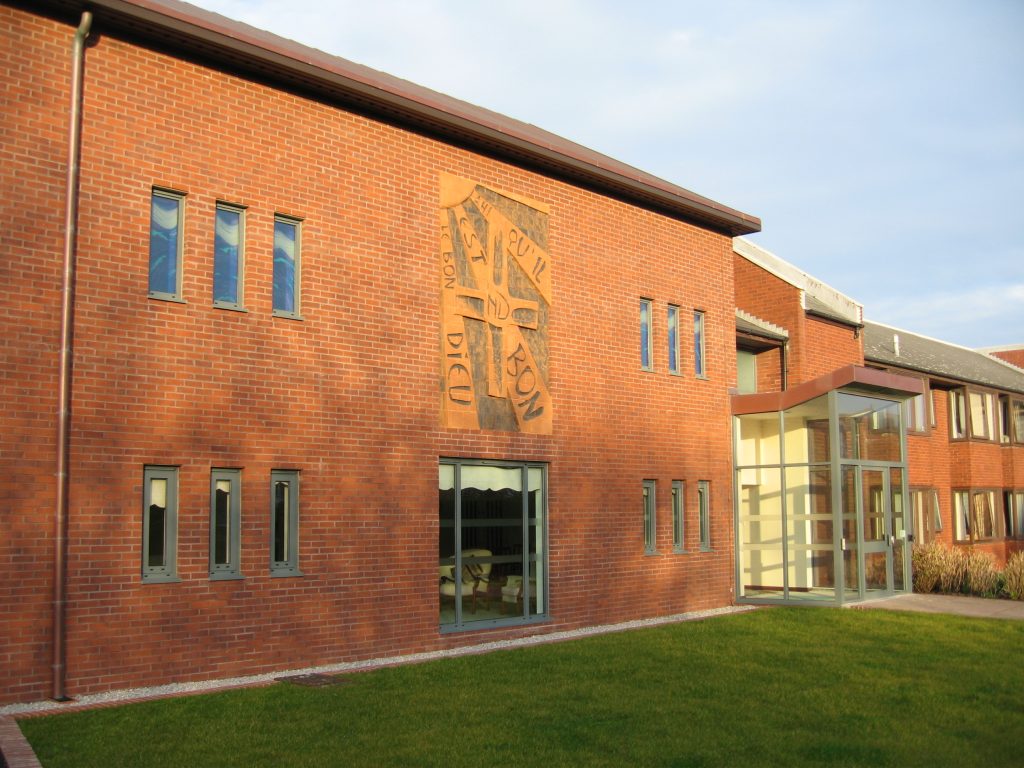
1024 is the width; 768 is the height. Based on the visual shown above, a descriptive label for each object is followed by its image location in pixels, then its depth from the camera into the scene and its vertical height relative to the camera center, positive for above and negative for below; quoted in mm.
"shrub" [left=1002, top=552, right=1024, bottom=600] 19472 -1516
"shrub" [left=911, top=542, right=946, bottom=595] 20875 -1415
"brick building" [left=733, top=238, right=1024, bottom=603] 18438 +860
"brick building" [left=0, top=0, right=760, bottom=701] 10422 +1571
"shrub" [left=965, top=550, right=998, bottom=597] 20359 -1537
